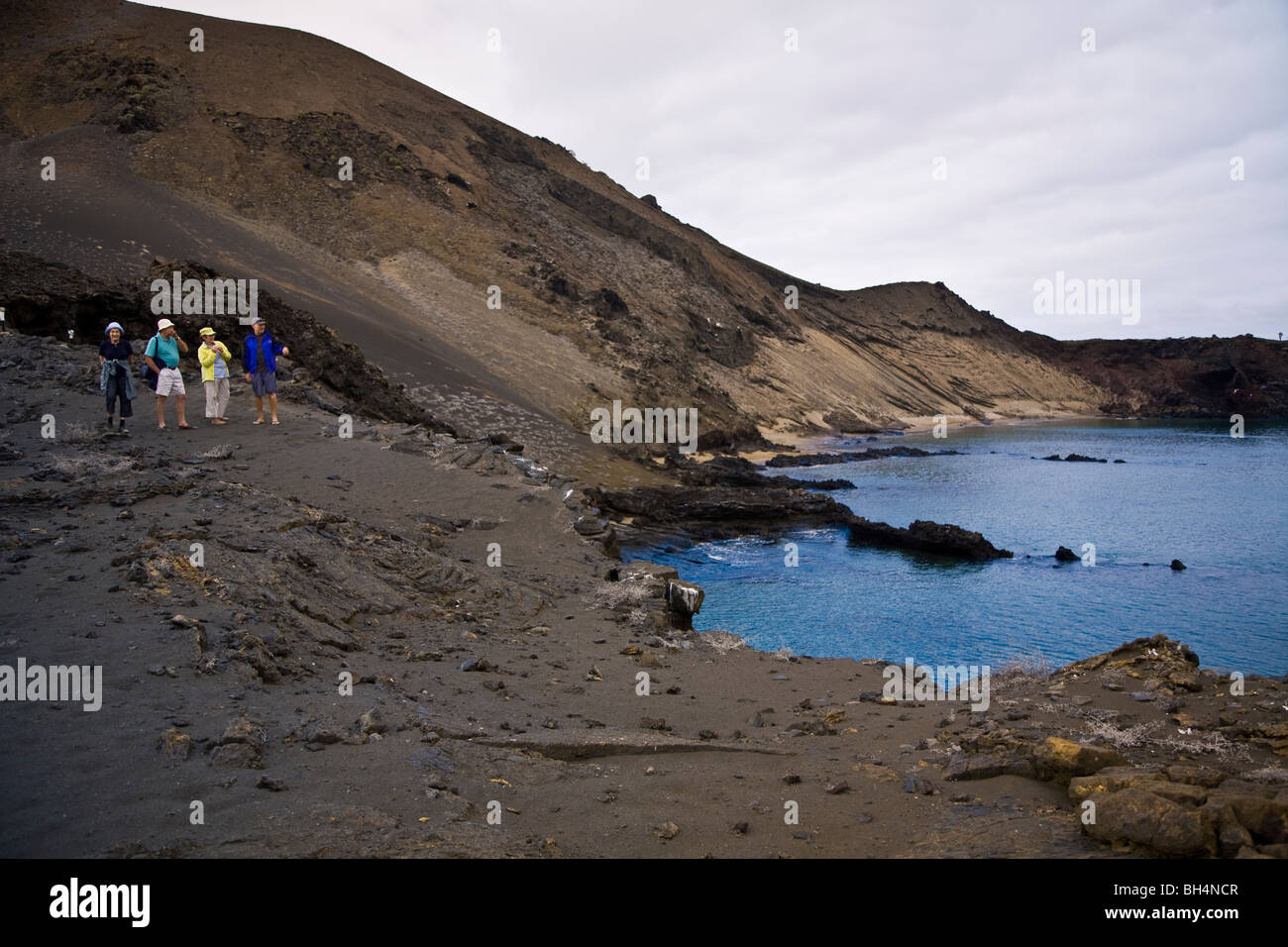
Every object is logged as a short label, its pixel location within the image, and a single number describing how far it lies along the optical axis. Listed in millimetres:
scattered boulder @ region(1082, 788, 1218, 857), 4129
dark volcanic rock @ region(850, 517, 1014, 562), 24453
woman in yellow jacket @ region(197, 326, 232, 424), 13984
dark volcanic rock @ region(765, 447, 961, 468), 43656
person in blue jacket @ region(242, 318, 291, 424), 14516
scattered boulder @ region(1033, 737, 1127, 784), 5336
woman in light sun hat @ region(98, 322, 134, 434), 12789
